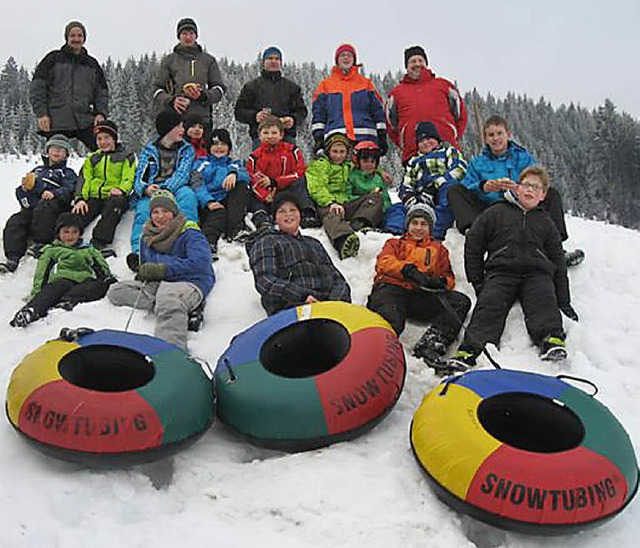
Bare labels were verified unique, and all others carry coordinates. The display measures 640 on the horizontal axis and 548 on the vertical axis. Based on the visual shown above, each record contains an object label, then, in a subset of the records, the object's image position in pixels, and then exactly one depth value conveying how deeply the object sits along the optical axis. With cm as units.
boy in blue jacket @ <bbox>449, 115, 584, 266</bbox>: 566
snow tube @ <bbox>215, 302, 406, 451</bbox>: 305
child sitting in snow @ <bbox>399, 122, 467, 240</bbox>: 614
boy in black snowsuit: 411
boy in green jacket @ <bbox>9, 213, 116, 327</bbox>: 463
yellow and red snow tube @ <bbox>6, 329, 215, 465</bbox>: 274
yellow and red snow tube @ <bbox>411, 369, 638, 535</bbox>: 246
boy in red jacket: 646
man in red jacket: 690
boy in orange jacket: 433
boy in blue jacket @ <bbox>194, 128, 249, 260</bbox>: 602
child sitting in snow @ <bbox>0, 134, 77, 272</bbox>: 581
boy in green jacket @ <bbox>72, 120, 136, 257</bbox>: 594
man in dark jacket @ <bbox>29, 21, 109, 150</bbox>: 694
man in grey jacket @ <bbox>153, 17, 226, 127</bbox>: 715
